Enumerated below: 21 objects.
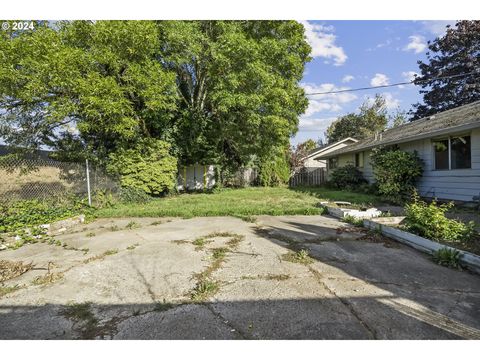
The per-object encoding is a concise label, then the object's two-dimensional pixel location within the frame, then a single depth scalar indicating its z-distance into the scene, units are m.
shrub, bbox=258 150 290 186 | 18.06
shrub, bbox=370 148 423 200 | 9.62
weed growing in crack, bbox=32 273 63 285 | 3.04
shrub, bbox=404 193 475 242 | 4.27
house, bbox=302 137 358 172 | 24.10
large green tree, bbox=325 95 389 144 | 31.94
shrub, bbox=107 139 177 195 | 9.81
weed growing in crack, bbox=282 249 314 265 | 3.64
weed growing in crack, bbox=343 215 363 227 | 6.02
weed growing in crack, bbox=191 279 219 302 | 2.60
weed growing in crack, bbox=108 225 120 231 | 6.01
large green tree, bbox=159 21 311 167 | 10.38
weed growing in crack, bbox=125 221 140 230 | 6.18
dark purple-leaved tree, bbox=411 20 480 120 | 21.55
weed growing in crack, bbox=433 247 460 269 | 3.46
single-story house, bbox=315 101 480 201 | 7.81
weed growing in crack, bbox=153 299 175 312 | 2.39
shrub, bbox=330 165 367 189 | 14.41
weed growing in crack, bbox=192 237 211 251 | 4.40
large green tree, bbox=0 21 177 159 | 7.36
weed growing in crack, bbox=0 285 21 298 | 2.82
